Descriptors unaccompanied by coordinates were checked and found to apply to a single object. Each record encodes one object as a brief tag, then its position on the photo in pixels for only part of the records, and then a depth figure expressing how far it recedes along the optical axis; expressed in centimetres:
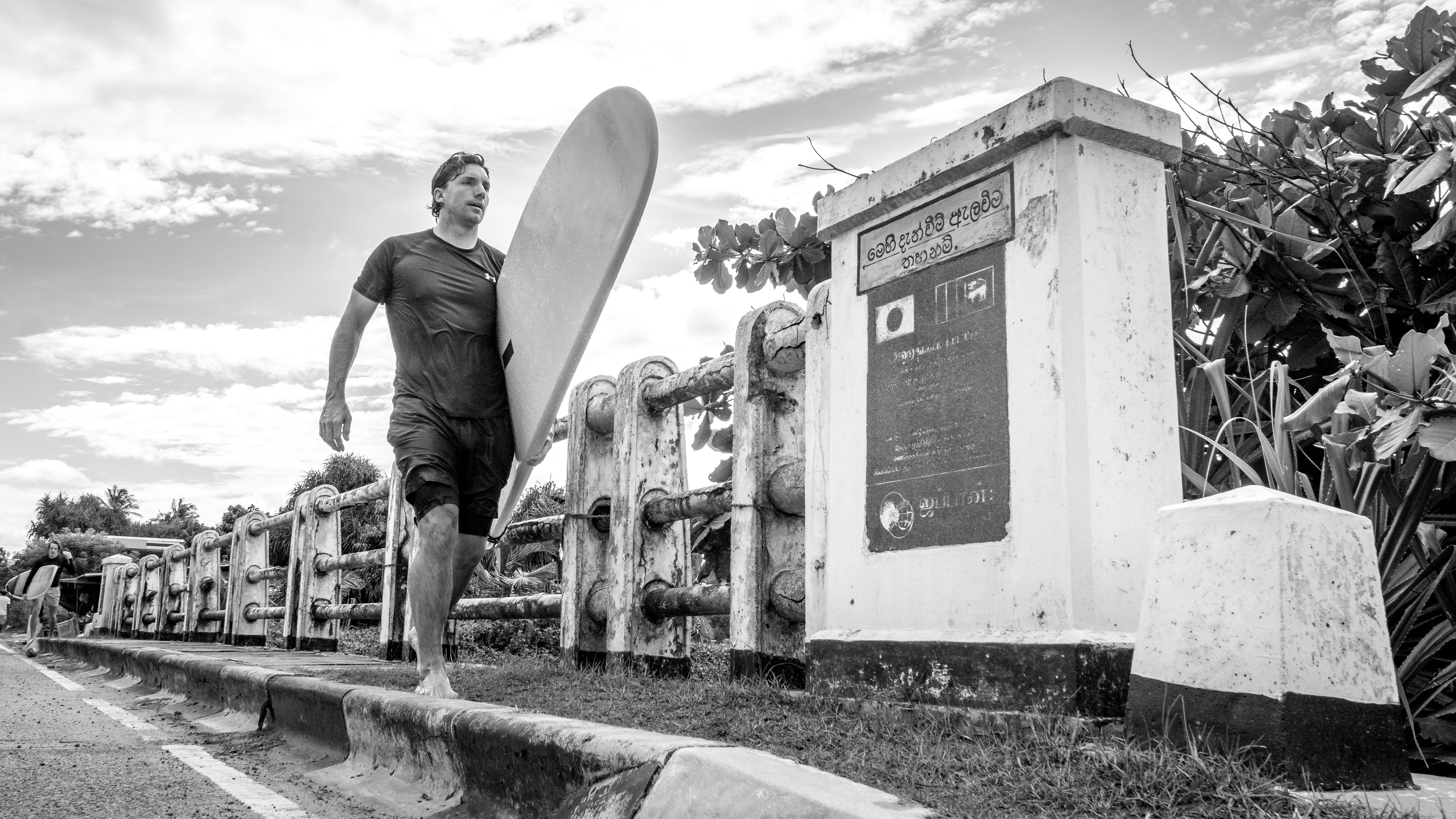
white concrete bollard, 195
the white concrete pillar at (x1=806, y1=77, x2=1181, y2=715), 246
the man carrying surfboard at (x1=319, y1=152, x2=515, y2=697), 390
